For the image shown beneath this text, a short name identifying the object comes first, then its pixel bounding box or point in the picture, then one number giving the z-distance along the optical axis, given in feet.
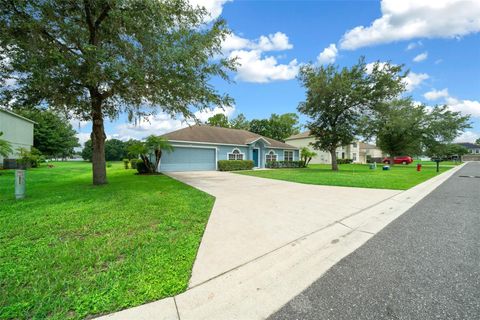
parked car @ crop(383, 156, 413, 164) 122.05
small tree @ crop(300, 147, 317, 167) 81.94
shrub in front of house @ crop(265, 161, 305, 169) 78.64
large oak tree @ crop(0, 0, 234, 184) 21.56
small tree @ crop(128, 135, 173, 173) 45.75
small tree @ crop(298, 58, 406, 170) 58.29
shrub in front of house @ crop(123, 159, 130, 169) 77.30
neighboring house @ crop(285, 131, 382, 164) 127.44
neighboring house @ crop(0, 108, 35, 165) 61.48
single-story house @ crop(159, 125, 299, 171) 59.11
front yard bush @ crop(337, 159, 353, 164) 125.41
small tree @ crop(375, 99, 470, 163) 92.89
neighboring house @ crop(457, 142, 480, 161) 224.57
